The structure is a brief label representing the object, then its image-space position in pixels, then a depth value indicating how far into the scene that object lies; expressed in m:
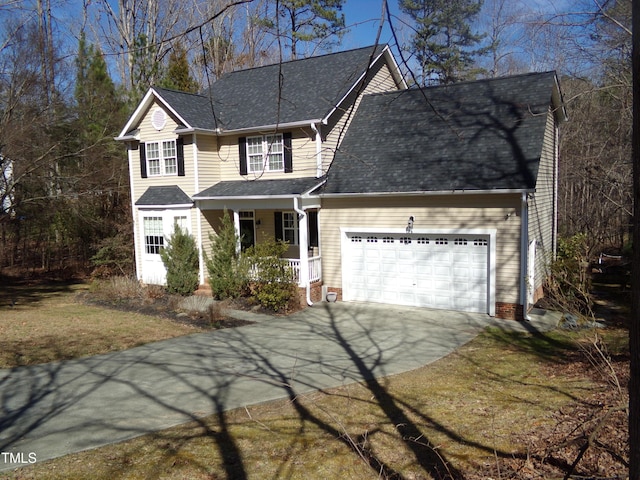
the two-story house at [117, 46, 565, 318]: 13.70
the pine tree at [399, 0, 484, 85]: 18.91
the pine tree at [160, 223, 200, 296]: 17.38
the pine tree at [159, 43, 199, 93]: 25.84
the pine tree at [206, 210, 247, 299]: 16.03
